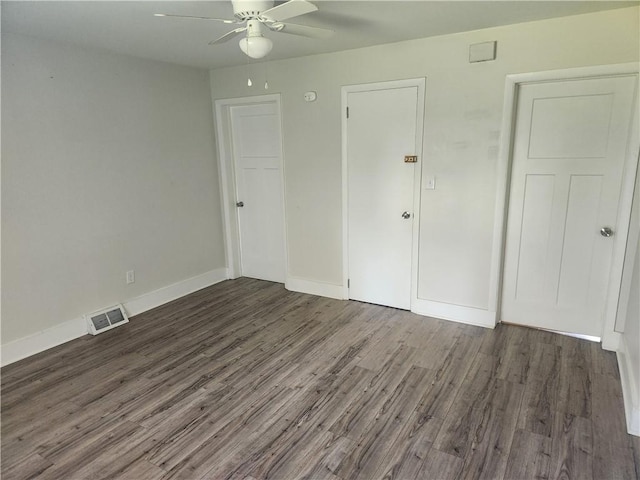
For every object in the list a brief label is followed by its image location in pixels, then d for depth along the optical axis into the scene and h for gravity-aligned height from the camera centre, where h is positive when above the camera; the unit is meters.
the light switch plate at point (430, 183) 3.54 -0.24
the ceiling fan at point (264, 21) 2.00 +0.75
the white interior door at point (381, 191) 3.63 -0.32
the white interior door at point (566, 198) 2.94 -0.35
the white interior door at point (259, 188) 4.56 -0.33
